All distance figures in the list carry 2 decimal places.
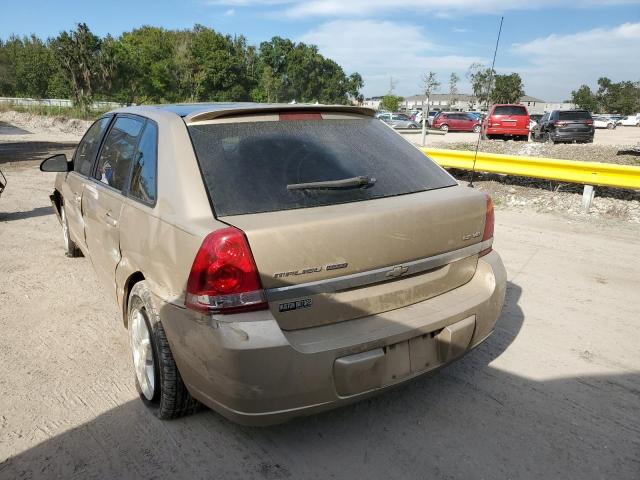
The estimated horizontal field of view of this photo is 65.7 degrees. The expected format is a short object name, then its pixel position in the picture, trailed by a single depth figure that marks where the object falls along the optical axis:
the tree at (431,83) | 74.81
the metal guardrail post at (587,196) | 7.66
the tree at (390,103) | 92.06
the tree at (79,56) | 63.16
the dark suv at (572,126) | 22.67
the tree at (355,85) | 112.50
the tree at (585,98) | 96.61
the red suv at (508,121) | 20.98
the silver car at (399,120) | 39.25
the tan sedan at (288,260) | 2.12
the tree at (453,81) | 70.19
